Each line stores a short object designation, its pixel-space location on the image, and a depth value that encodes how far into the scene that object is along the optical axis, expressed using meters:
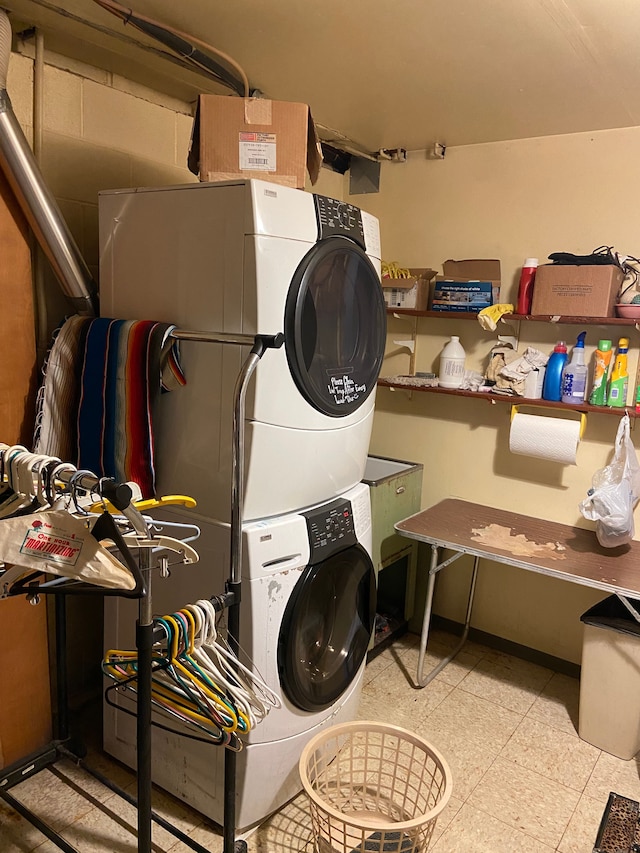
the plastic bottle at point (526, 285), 2.50
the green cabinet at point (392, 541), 2.66
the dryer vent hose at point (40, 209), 1.66
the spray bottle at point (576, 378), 2.45
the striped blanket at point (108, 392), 1.70
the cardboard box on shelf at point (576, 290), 2.28
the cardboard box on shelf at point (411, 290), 2.81
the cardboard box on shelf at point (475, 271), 2.65
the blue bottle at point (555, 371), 2.50
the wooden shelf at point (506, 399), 2.36
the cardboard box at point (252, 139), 1.72
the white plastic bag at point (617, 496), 2.29
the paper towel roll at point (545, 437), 2.43
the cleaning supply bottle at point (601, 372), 2.41
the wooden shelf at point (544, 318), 2.26
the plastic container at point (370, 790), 1.54
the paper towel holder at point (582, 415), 2.47
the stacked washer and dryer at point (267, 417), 1.61
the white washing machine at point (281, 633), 1.71
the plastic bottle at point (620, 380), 2.37
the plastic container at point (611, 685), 2.19
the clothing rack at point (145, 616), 1.14
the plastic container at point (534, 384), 2.56
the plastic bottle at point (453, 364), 2.79
